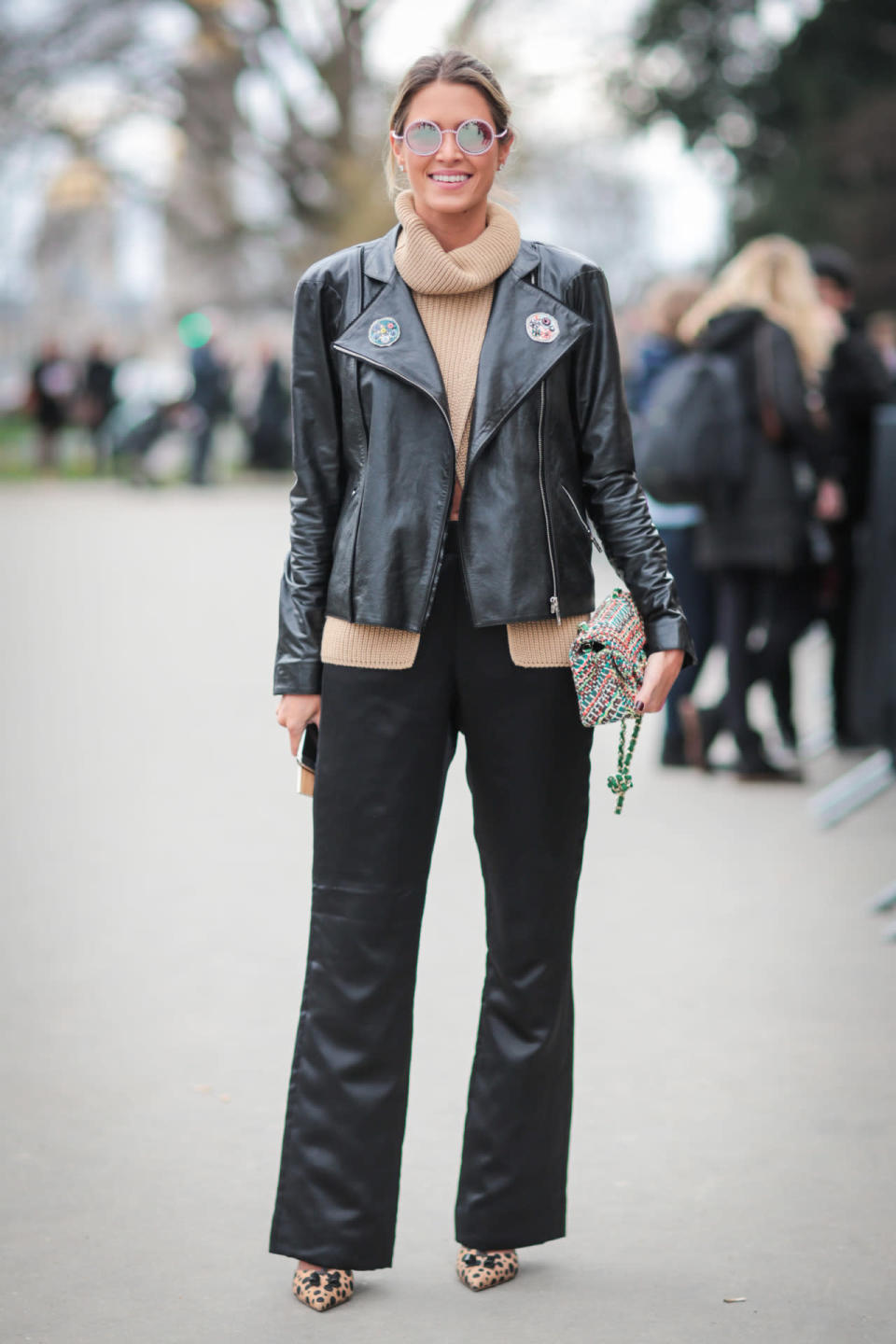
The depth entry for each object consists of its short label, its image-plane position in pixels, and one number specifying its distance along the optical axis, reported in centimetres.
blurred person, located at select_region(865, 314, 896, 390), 1398
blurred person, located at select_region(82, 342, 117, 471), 2783
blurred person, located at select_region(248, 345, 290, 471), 2731
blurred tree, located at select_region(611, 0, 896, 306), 2366
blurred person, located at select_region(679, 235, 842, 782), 724
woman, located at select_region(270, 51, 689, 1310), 306
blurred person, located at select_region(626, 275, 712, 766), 787
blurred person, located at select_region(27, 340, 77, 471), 2798
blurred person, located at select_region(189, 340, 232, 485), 2489
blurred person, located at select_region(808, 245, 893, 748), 767
